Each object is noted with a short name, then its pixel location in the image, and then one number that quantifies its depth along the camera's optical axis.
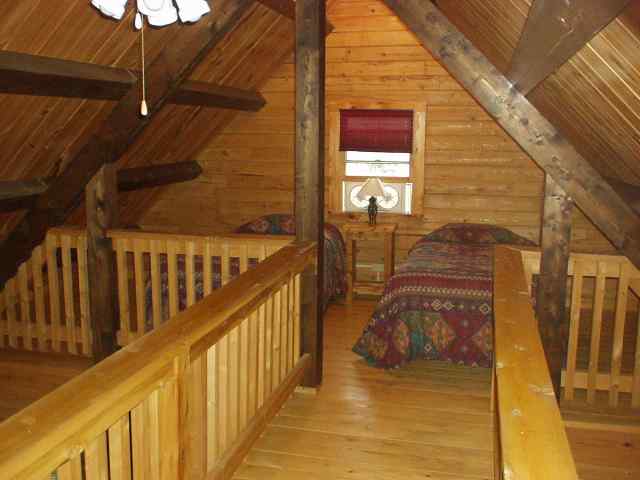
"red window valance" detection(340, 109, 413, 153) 5.70
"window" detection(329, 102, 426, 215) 5.71
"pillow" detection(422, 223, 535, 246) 5.21
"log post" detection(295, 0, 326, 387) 3.14
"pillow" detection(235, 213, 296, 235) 5.56
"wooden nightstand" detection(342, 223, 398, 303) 5.43
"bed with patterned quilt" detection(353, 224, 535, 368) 3.80
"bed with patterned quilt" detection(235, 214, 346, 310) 5.21
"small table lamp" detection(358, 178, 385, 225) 5.64
